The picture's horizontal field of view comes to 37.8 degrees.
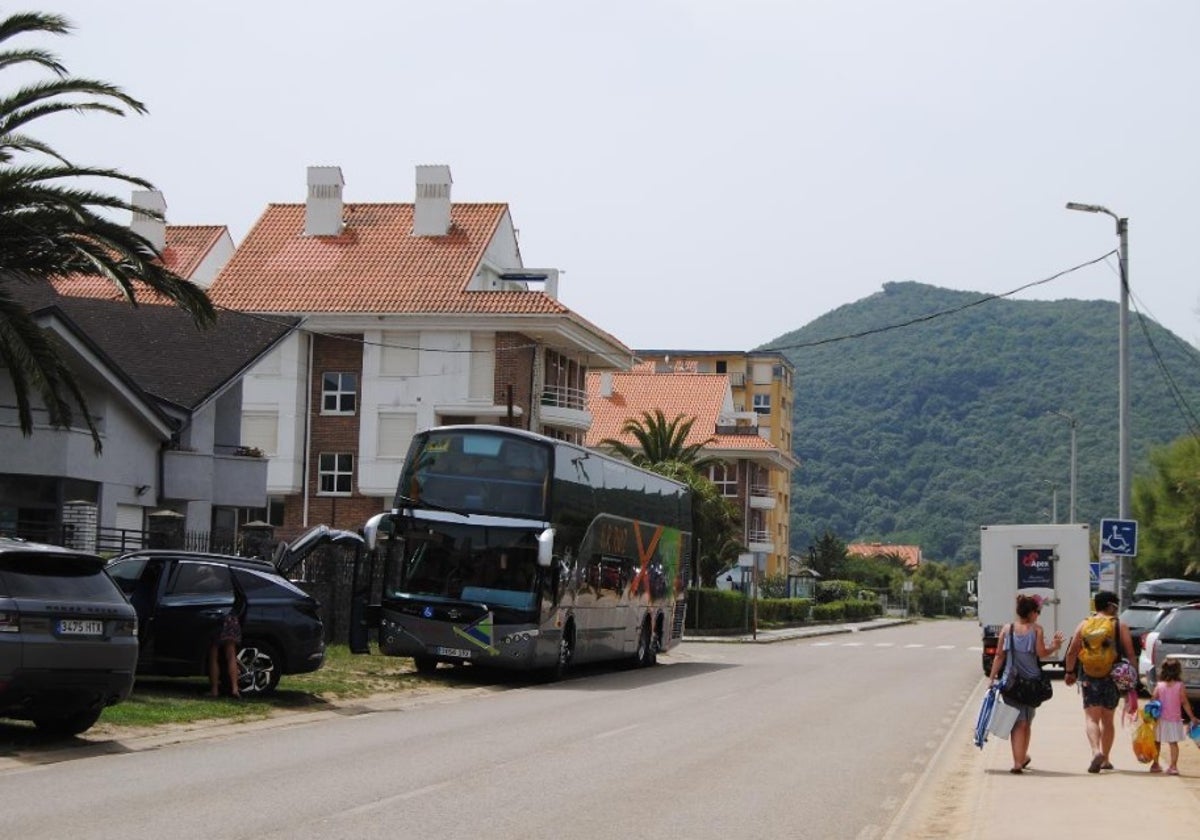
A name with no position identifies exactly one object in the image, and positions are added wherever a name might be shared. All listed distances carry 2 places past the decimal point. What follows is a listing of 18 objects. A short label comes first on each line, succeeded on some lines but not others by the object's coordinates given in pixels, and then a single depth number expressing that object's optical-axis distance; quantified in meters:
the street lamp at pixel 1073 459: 72.05
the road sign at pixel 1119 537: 31.11
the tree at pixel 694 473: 71.88
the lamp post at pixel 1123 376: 33.88
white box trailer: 36.88
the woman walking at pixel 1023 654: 16.52
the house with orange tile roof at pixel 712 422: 100.31
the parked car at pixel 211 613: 21.61
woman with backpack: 16.91
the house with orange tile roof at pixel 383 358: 62.47
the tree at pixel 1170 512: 62.16
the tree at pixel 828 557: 118.31
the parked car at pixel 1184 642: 24.00
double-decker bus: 28.41
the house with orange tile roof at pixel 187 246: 70.19
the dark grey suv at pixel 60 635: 15.21
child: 16.78
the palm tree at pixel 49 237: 22.48
